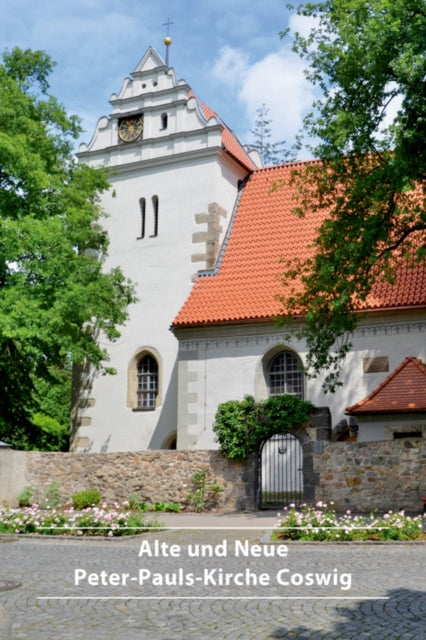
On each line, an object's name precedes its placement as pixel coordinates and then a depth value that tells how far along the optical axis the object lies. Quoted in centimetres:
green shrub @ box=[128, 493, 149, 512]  1848
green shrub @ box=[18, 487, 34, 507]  1958
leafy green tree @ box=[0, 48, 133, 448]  2023
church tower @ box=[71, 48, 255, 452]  2427
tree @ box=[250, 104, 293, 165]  4619
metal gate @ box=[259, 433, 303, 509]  2045
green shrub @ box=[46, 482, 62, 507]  1868
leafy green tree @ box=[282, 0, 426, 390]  1460
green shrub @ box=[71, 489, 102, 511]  1883
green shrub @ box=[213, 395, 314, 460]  1856
